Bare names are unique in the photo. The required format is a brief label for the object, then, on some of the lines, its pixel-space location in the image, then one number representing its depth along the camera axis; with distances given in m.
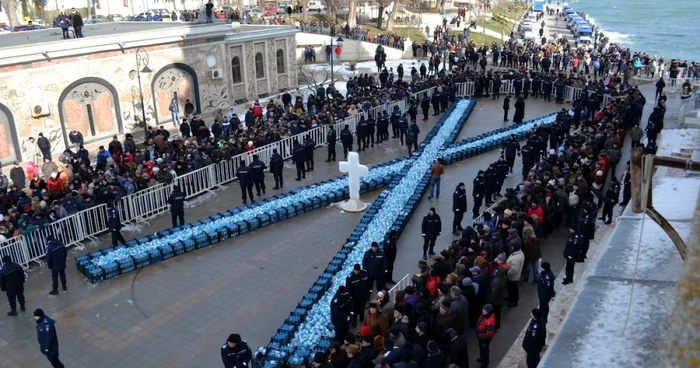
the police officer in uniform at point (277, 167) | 17.91
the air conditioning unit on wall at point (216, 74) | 27.47
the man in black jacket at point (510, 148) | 18.58
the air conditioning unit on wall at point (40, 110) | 21.58
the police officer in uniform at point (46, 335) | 9.98
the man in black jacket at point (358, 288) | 11.12
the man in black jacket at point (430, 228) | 13.50
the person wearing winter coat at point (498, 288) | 10.56
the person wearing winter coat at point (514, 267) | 11.25
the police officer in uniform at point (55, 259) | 12.51
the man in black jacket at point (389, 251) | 12.51
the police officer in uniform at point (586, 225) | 12.31
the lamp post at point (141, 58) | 24.27
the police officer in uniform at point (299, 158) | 18.94
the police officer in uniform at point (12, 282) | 11.71
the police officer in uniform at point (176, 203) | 15.42
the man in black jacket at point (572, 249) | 11.69
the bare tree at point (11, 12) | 46.13
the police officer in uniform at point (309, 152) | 19.33
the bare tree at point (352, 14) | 49.47
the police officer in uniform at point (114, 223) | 14.34
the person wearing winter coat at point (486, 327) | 9.37
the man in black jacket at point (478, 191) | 15.68
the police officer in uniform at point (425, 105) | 25.88
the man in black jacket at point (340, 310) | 10.42
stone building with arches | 21.34
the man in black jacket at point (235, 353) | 9.37
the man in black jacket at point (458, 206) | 14.85
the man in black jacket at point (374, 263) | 11.88
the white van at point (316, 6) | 61.34
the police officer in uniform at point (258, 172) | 17.50
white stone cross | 16.38
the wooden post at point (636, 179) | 4.38
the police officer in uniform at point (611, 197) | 14.15
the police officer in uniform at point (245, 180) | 17.11
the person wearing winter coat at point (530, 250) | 11.91
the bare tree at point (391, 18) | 49.41
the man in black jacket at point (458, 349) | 8.98
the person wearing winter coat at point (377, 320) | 9.76
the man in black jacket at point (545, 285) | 10.21
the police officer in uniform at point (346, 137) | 20.84
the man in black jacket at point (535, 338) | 8.95
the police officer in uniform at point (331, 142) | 20.74
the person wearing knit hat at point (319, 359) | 8.73
